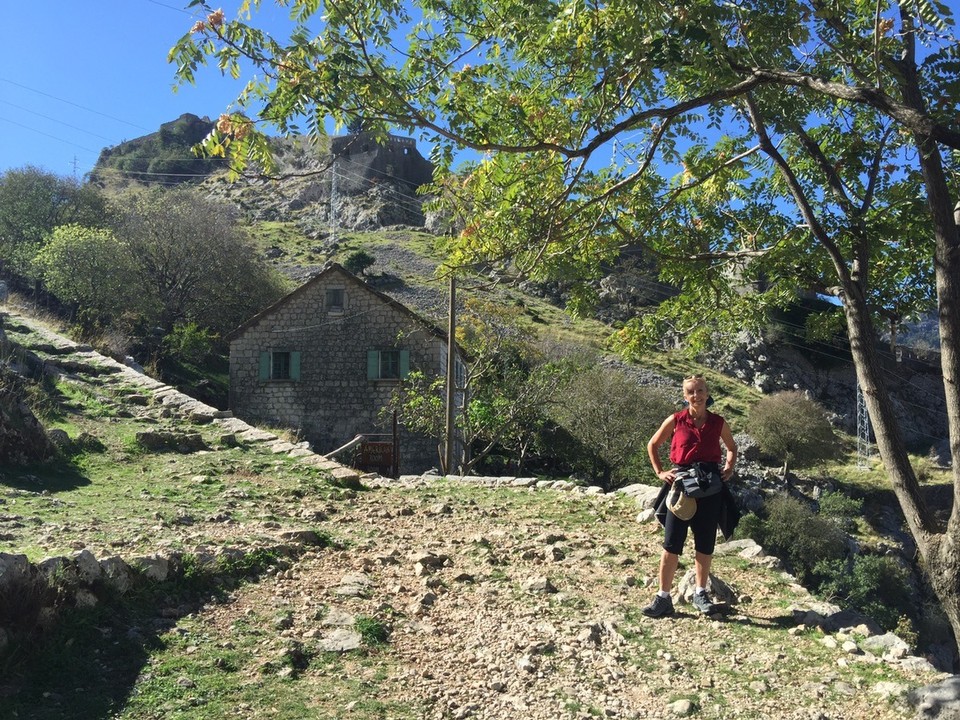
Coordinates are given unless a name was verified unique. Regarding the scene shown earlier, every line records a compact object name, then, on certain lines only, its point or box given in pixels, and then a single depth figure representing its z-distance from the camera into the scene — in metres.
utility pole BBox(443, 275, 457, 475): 18.89
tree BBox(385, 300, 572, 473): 20.81
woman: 5.82
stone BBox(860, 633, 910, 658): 5.28
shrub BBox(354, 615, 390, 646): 5.36
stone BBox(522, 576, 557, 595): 6.43
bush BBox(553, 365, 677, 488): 27.17
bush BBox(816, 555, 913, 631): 18.64
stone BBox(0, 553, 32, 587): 4.54
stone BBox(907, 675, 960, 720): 4.12
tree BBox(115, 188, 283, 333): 35.88
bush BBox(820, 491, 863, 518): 27.39
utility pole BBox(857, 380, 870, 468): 39.56
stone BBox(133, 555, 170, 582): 5.71
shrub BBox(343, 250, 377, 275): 54.50
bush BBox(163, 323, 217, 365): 30.80
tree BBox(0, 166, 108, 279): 41.12
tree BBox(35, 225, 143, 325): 34.22
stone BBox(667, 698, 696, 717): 4.37
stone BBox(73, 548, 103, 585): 5.21
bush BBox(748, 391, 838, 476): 36.44
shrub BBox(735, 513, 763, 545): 17.93
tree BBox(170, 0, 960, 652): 4.80
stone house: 24.31
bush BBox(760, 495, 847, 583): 21.20
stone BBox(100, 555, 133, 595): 5.39
